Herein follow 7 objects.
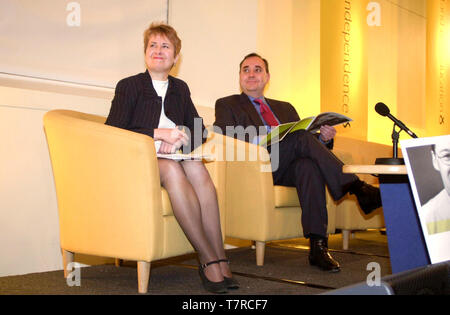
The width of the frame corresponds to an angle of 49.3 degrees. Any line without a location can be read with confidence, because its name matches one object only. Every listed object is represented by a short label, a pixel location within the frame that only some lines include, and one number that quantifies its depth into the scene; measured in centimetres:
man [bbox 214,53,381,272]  279
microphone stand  182
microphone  186
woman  213
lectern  203
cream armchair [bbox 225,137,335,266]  285
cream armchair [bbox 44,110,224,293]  209
